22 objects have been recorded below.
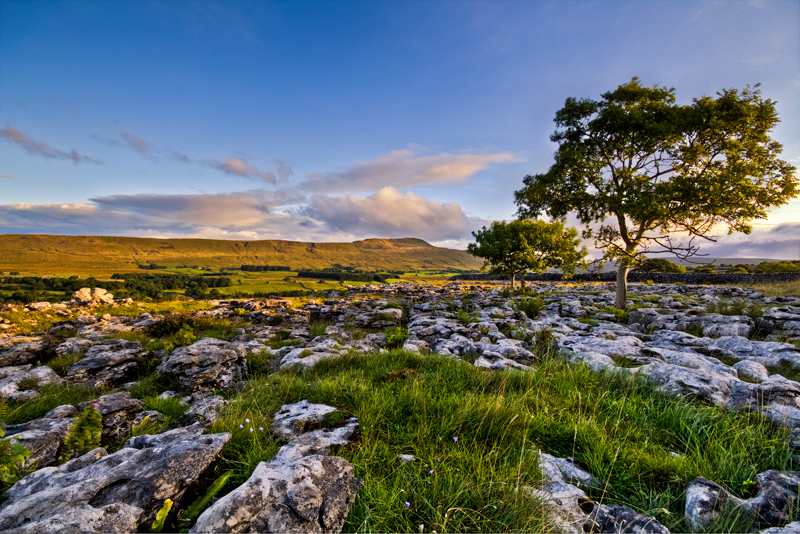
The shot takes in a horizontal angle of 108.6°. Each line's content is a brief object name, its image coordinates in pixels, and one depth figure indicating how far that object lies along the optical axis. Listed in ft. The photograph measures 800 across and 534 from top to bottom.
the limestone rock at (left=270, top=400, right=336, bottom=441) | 13.46
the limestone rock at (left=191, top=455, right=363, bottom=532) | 7.63
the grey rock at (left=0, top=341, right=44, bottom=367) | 28.45
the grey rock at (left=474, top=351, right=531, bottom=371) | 22.77
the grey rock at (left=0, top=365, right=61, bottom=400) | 20.00
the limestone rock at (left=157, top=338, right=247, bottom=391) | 23.18
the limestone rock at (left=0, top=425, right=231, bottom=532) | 7.61
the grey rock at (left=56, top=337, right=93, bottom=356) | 31.12
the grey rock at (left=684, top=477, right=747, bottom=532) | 8.36
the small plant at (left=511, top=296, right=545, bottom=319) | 54.66
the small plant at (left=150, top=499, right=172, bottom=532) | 7.70
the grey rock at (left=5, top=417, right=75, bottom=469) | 12.01
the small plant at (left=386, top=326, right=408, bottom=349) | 32.91
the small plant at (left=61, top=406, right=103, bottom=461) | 12.60
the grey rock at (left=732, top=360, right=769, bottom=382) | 20.02
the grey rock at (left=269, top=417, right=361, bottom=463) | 11.30
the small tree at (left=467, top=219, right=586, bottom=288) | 109.81
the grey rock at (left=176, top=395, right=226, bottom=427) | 15.21
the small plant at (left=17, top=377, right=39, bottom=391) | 21.59
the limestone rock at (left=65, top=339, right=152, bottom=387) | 24.30
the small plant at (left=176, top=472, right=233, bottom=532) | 8.14
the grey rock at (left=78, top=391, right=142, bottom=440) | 15.48
